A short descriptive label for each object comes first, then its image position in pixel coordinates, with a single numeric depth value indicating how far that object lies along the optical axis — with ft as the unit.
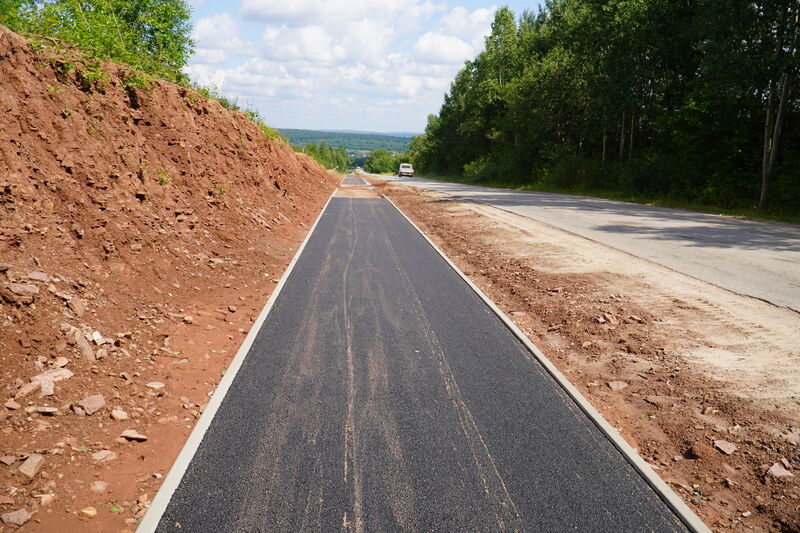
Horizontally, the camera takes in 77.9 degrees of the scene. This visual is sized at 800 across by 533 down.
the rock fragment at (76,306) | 19.10
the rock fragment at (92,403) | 14.92
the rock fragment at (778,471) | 12.83
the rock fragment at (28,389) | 14.59
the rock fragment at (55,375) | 15.54
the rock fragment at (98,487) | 11.72
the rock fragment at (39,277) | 18.79
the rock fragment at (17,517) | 10.47
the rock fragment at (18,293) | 17.07
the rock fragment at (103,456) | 12.91
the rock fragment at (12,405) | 14.03
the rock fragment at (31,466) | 11.85
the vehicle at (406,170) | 253.24
